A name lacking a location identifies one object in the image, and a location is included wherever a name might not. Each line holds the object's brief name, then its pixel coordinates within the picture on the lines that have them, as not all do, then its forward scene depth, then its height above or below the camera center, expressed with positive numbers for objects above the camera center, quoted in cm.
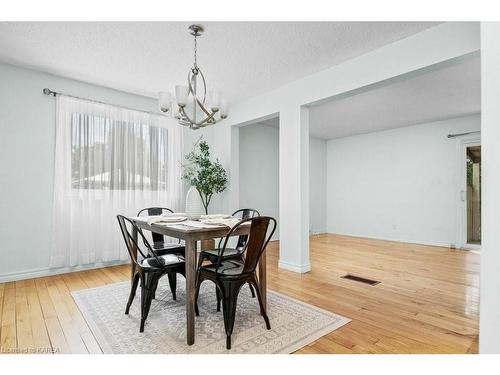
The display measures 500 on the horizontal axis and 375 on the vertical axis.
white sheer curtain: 358 +22
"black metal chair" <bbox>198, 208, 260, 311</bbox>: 248 -60
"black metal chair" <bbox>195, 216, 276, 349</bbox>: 191 -61
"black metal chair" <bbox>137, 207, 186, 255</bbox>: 284 -61
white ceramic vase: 262 -14
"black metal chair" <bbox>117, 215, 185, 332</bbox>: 212 -64
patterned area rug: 186 -105
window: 369 +50
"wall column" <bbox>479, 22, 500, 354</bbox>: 107 +0
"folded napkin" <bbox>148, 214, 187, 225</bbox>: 228 -25
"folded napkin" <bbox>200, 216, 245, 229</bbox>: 226 -27
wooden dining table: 191 -36
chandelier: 239 +79
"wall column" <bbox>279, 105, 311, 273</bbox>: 370 +0
